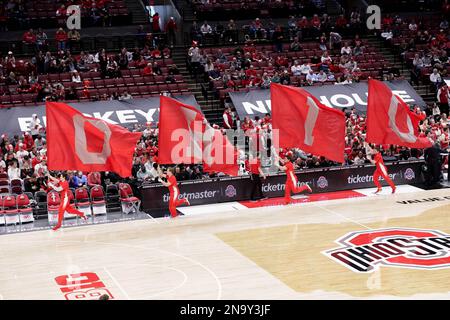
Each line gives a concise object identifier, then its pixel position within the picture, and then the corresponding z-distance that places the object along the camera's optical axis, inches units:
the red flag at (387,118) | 856.9
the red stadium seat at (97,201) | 828.0
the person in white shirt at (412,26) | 1486.2
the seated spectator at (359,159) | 954.1
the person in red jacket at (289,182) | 856.3
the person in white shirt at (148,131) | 1031.0
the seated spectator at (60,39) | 1270.9
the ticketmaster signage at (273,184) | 856.9
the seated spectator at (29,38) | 1263.5
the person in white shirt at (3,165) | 882.1
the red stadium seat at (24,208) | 800.3
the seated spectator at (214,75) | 1257.0
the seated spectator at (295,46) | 1364.4
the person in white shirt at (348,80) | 1282.0
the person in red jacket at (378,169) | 880.9
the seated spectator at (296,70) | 1293.1
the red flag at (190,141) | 773.9
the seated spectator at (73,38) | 1284.4
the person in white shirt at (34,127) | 1047.6
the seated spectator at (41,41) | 1258.1
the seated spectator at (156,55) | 1289.4
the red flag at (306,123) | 818.2
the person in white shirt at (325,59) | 1320.1
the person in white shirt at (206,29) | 1366.9
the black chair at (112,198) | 850.8
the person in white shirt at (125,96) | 1163.9
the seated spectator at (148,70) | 1232.8
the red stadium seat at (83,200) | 823.7
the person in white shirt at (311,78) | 1279.5
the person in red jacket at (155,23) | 1350.9
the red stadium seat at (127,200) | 834.2
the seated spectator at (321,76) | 1286.9
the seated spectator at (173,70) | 1259.2
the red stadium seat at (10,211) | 793.6
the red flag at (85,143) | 729.6
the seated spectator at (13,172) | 856.3
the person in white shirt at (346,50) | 1363.2
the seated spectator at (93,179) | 855.1
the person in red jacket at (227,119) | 1131.3
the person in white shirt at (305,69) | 1296.8
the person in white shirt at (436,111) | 1216.0
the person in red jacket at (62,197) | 759.7
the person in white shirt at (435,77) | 1320.1
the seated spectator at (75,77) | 1190.3
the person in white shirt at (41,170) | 866.8
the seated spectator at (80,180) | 848.9
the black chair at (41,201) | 825.5
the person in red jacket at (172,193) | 805.2
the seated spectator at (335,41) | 1395.2
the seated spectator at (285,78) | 1254.3
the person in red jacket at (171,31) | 1346.0
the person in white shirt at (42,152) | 923.1
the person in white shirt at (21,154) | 922.7
